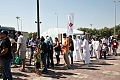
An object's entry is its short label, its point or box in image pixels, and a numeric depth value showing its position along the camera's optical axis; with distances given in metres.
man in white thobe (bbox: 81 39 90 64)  11.19
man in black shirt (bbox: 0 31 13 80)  6.00
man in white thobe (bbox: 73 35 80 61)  12.52
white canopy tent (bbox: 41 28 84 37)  24.33
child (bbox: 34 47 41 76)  8.10
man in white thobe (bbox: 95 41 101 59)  14.23
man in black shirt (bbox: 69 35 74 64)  10.88
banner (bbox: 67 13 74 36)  11.87
